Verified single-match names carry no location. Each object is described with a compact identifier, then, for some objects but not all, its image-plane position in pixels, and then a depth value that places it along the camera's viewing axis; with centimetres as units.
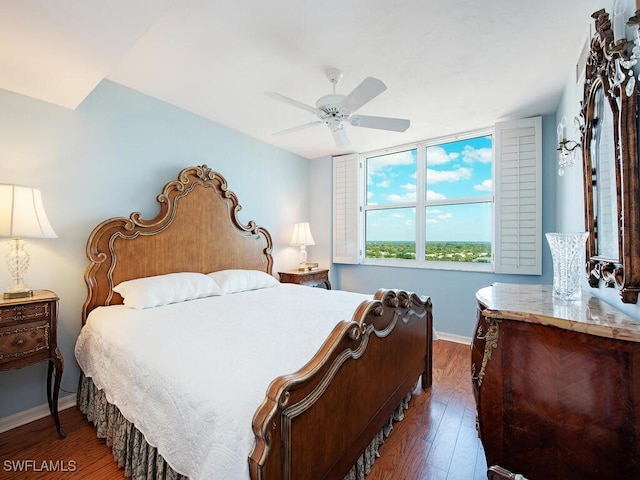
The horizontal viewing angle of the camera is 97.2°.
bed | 97
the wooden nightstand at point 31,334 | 164
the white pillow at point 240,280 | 272
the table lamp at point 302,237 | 394
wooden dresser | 96
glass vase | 138
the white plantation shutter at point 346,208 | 416
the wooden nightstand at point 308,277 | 370
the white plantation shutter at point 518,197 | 294
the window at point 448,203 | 301
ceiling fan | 174
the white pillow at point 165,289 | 211
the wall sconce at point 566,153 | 181
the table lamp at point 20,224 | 172
